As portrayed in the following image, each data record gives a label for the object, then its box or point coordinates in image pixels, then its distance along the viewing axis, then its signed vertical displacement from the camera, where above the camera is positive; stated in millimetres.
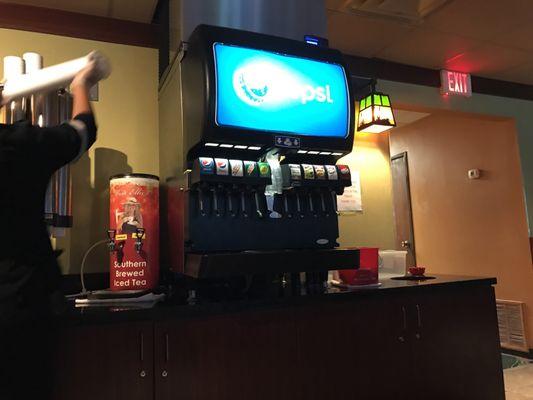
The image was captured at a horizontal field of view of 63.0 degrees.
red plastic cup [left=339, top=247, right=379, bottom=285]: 1868 -111
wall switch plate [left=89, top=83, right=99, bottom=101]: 2184 +827
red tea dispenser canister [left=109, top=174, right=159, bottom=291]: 1717 +98
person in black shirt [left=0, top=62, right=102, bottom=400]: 1049 +22
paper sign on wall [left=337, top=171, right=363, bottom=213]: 2824 +314
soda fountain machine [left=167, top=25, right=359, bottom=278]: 1492 +361
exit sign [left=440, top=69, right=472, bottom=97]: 3533 +1293
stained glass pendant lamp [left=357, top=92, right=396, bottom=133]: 2684 +811
